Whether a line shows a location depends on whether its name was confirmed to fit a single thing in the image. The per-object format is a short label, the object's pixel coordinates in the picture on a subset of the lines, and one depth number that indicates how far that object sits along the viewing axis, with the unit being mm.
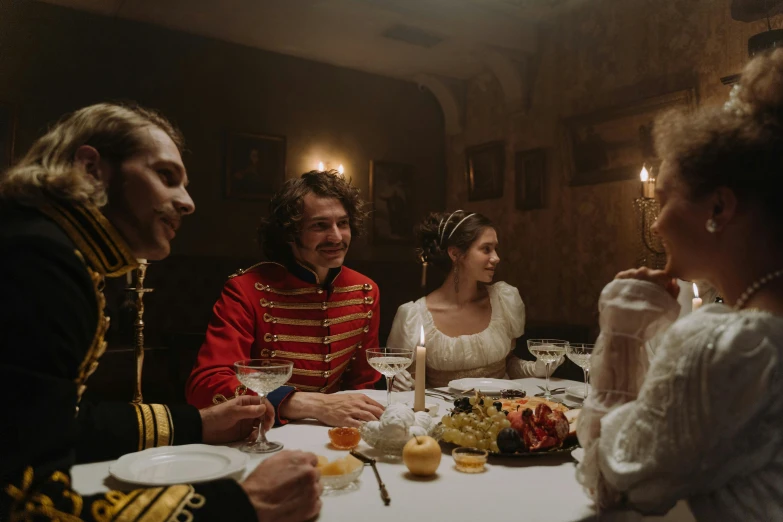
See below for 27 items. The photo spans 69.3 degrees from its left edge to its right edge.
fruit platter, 1402
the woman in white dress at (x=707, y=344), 893
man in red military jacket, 2633
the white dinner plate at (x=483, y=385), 2192
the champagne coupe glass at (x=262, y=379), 1520
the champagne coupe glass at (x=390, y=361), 1788
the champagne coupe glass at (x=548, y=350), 2082
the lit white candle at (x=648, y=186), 3884
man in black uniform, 924
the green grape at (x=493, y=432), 1446
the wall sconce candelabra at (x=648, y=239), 4477
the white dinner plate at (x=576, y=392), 2088
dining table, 1095
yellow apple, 1272
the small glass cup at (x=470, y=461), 1326
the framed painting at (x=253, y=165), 6000
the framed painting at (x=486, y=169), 6137
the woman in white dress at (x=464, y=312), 3041
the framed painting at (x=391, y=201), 6801
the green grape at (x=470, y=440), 1452
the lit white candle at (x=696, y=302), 1876
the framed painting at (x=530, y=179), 5641
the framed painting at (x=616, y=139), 4586
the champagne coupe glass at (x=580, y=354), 2021
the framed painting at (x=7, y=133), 4988
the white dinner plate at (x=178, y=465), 1252
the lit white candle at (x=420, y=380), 1706
